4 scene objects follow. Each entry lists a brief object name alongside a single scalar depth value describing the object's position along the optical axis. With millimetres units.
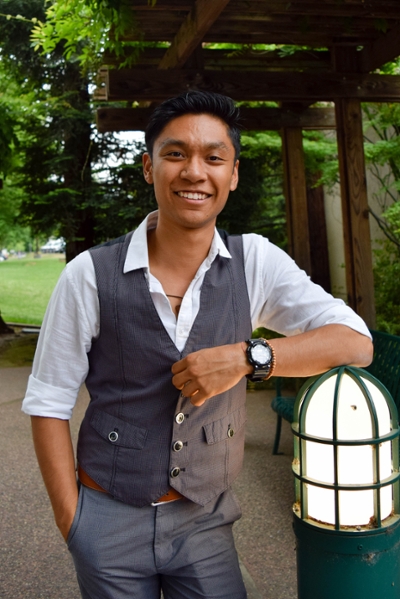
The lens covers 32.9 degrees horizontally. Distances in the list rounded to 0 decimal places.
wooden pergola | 4871
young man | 1707
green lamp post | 1344
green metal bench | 3963
